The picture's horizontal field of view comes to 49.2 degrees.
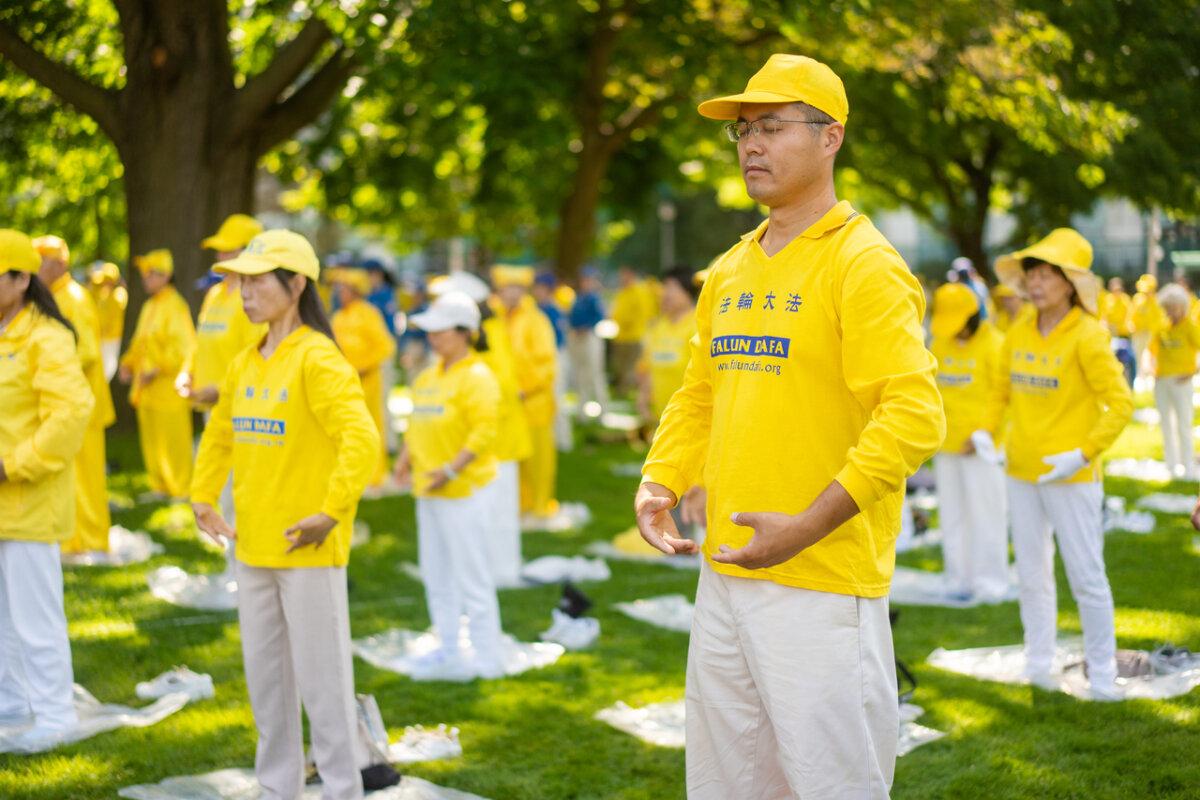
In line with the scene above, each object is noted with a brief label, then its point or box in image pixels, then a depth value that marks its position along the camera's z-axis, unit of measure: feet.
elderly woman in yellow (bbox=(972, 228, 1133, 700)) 22.09
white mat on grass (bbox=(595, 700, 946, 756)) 20.49
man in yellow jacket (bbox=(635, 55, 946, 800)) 11.13
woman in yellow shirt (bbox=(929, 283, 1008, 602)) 30.73
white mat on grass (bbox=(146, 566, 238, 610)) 29.81
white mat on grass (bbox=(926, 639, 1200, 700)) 22.76
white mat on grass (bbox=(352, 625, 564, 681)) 25.80
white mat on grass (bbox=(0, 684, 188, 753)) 20.84
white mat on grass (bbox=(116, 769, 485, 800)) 18.26
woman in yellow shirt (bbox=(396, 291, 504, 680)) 25.79
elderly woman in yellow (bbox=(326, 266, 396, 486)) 42.22
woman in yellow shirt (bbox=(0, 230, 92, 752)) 19.95
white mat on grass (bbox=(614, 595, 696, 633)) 28.55
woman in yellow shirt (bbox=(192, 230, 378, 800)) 16.70
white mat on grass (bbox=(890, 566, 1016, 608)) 30.81
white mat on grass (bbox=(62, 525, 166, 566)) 33.30
